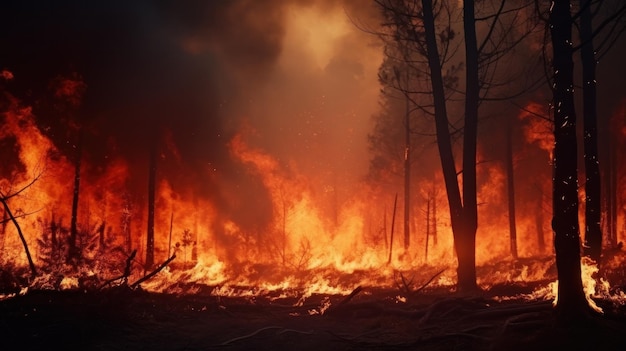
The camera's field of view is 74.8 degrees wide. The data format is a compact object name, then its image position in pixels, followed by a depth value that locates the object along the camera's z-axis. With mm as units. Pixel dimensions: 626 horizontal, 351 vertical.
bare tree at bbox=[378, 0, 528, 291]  10320
